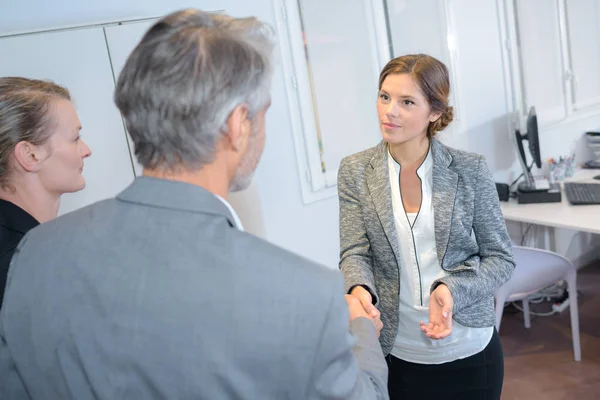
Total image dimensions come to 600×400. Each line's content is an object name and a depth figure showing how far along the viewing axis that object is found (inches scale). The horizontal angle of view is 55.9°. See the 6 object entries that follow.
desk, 105.8
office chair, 109.3
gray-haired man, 28.3
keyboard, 118.3
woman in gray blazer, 61.7
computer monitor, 125.0
